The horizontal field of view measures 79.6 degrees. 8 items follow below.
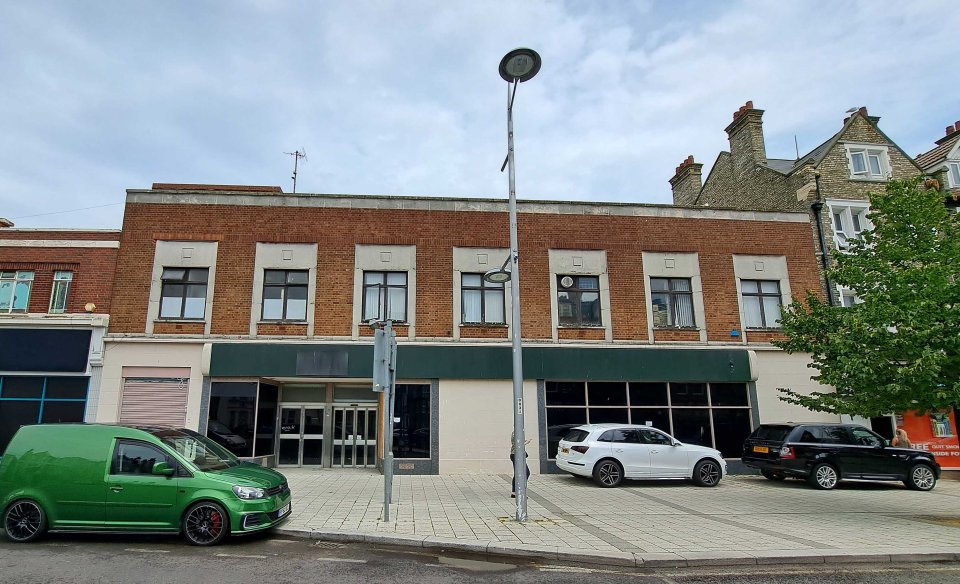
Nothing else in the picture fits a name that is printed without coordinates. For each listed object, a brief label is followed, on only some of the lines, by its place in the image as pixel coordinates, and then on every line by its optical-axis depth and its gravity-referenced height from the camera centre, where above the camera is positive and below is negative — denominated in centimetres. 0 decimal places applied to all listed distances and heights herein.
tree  1030 +181
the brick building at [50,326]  1527 +255
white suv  1377 -92
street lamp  944 +182
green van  770 -89
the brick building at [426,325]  1577 +268
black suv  1413 -100
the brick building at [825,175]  1908 +839
